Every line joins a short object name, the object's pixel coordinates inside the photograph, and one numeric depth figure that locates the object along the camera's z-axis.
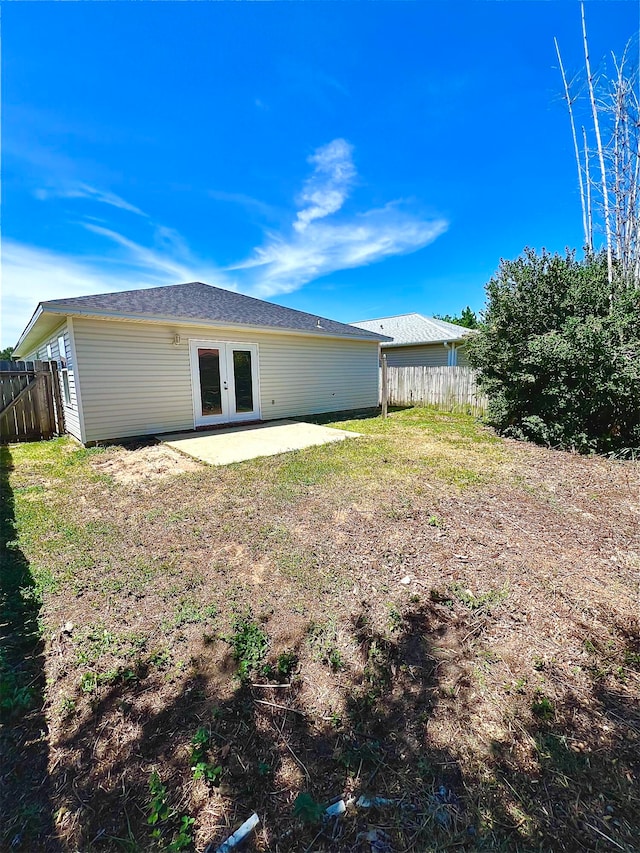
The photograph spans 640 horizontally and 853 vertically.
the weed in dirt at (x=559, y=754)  1.43
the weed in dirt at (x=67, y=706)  1.72
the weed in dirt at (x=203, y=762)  1.43
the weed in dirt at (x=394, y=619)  2.24
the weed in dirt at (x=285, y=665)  1.91
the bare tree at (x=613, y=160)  5.90
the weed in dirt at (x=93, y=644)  2.04
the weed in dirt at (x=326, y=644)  2.00
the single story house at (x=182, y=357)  7.20
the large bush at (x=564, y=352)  5.91
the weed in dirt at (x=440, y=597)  2.48
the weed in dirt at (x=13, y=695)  1.73
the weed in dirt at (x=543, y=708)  1.66
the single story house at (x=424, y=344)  16.59
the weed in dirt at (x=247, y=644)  1.97
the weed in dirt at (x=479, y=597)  2.44
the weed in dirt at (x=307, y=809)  1.29
